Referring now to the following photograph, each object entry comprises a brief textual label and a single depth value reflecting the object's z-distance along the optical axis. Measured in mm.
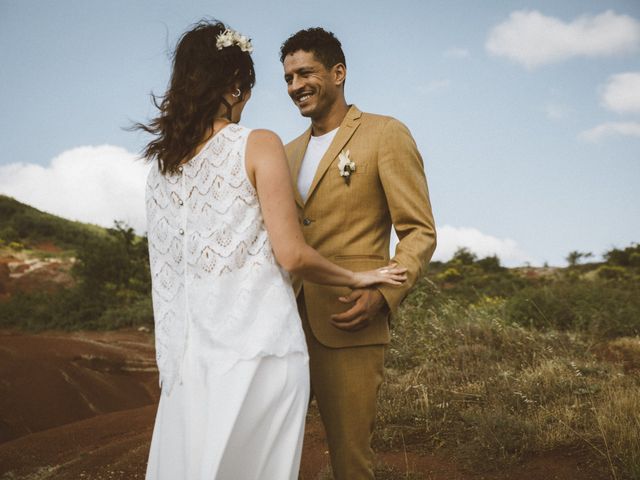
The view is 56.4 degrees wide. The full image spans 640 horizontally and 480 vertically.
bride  1852
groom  2490
